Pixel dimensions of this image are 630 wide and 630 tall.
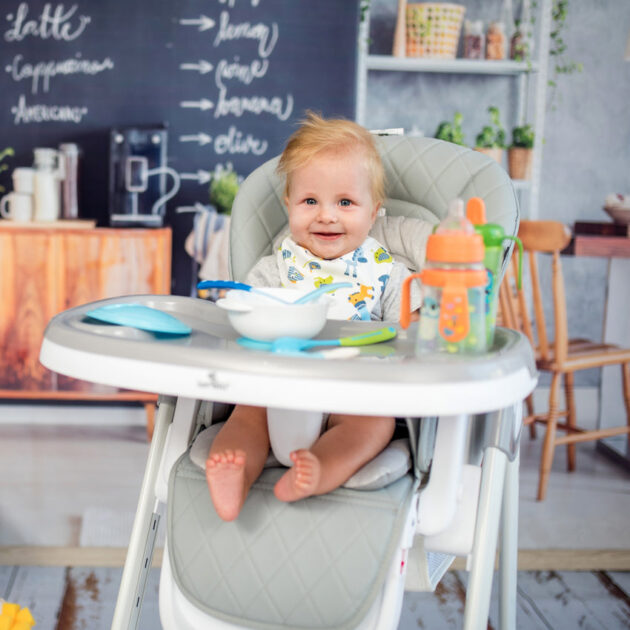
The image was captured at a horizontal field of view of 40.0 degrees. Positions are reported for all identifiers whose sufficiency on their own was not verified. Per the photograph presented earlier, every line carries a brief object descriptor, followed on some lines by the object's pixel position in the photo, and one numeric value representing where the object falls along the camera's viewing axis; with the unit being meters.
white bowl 1.13
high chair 0.96
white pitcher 3.17
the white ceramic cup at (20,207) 3.16
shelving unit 3.37
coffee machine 3.14
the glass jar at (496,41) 3.41
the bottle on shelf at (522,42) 3.42
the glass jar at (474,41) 3.42
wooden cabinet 3.09
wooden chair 2.67
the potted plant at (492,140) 3.42
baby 1.51
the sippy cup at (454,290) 1.08
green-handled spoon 1.09
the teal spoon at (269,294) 1.20
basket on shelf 3.32
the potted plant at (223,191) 3.24
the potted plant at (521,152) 3.40
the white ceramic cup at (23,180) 3.17
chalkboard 3.28
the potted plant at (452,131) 3.34
